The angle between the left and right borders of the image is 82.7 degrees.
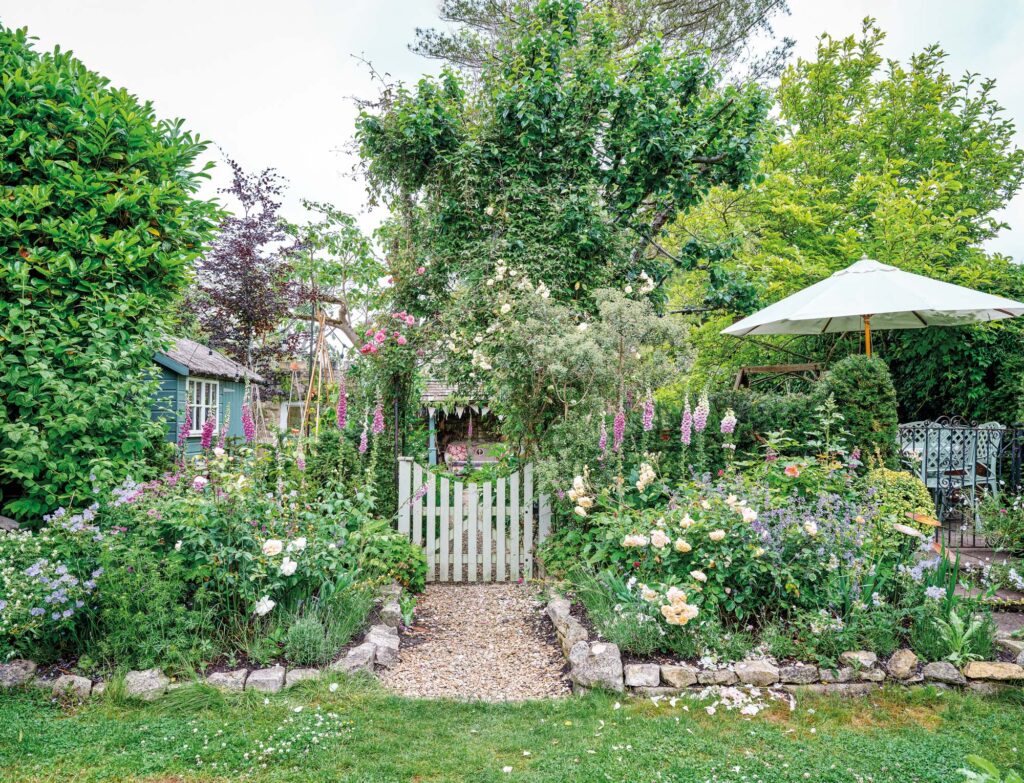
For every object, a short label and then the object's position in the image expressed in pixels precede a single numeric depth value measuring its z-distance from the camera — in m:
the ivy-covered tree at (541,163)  6.39
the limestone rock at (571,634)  3.53
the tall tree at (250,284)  13.33
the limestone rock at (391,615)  4.00
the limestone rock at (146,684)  2.83
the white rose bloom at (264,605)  3.16
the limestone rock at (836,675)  3.01
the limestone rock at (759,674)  3.00
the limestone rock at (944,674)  3.01
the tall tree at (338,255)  9.37
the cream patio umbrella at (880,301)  4.99
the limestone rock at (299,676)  3.00
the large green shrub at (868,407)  4.67
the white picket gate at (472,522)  5.53
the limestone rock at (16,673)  2.88
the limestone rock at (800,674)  3.00
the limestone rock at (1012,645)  3.14
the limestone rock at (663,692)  2.98
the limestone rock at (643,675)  3.01
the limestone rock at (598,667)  3.04
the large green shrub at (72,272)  3.93
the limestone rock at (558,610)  3.96
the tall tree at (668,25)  10.69
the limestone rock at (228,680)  2.92
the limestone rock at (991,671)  2.98
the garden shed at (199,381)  9.93
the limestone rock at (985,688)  2.99
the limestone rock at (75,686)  2.85
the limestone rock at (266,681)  2.94
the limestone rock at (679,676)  3.01
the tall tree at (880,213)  7.95
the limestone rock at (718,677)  3.00
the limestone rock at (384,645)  3.44
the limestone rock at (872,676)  3.01
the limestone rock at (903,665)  3.02
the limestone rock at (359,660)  3.15
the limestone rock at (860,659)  3.01
